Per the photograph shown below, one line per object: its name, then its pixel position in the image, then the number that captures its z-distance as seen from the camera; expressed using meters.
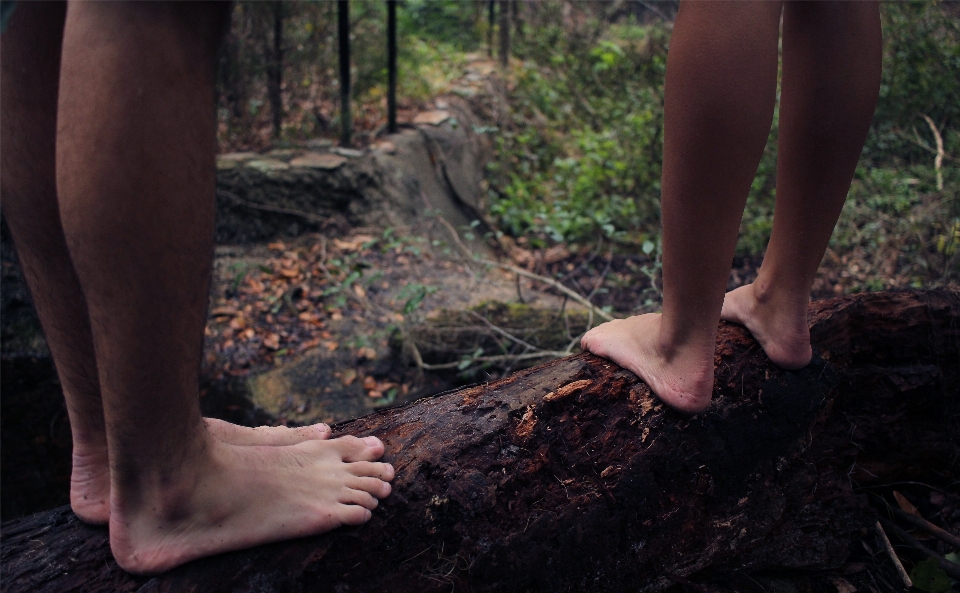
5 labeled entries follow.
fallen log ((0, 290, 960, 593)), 1.12
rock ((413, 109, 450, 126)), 5.46
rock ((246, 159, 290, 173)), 4.08
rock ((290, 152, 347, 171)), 4.26
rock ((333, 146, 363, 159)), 4.49
